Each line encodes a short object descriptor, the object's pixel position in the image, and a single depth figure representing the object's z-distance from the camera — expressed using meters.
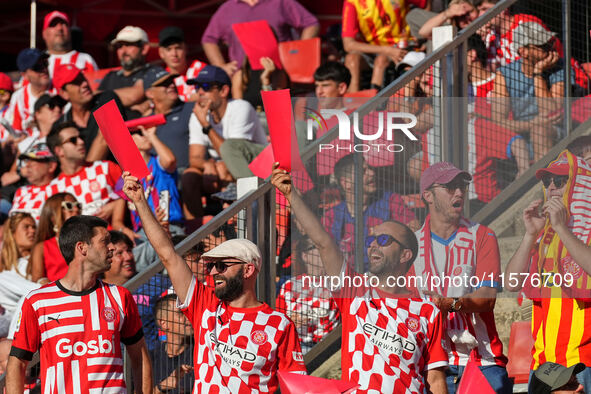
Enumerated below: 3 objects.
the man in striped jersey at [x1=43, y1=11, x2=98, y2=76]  24.37
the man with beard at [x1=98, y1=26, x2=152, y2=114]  22.09
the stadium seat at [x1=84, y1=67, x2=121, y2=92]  23.73
